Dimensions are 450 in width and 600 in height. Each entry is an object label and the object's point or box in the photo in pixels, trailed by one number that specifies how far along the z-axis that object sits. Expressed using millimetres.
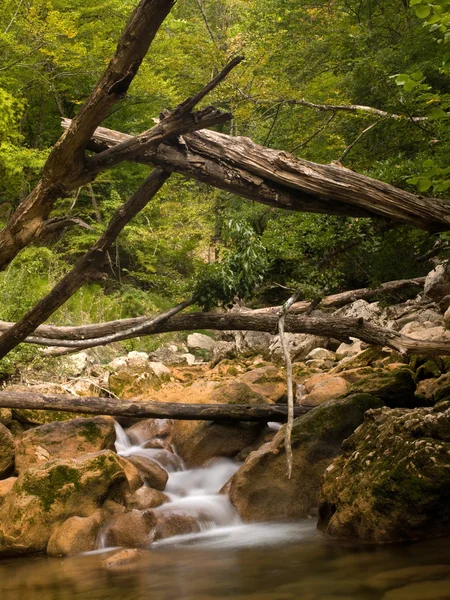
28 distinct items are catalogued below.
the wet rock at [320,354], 13547
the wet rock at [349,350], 13150
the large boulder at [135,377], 11250
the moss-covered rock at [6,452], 7667
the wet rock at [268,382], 10008
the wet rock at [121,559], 5564
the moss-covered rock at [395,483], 4855
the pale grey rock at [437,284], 12086
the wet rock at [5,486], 6859
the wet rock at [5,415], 8852
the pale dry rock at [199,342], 18047
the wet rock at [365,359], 11188
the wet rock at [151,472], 8023
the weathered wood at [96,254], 5387
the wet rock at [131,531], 6395
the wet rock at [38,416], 9047
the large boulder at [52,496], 6320
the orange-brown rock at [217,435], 8695
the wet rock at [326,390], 9102
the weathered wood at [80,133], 3562
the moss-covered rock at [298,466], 6723
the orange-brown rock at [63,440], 7770
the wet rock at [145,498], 7148
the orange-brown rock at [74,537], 6207
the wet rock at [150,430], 9633
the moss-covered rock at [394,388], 7809
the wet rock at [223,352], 15406
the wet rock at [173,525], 6597
